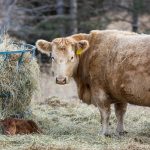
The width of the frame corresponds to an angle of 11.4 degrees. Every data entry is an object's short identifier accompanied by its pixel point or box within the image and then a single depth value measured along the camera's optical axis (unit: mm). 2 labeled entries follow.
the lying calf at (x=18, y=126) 11818
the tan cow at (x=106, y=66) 11218
